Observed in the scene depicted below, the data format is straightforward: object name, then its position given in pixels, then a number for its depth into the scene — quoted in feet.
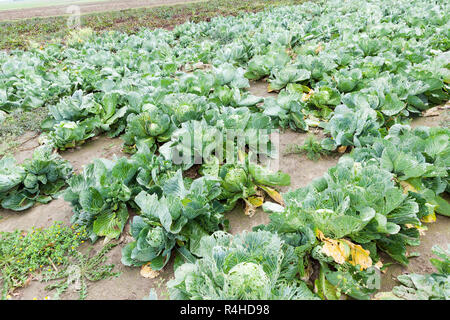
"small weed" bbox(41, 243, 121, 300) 8.13
